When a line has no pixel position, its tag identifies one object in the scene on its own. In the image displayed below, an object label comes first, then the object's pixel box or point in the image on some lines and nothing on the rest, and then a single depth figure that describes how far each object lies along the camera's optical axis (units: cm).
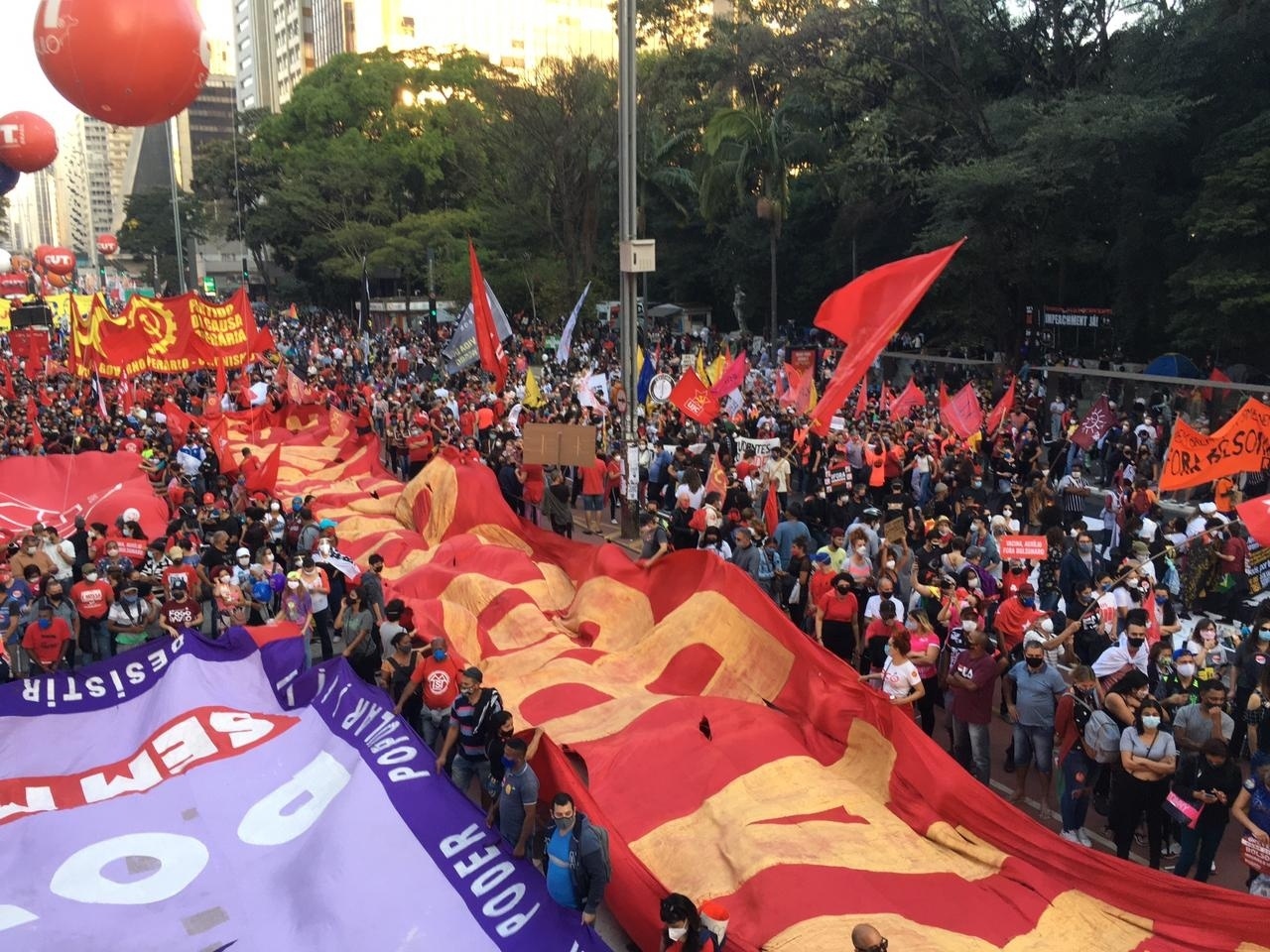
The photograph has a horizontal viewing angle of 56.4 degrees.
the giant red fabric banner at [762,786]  621
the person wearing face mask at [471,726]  781
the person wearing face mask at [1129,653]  834
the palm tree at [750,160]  3478
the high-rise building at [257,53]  13725
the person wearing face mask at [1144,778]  711
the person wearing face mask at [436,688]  847
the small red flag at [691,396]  1806
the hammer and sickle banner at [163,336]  2117
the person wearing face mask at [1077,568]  1080
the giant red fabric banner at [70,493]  1418
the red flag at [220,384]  2298
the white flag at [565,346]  2283
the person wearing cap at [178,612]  1059
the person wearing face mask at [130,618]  1053
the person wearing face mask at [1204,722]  714
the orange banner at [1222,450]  1191
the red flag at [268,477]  1572
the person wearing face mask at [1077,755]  755
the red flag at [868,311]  1052
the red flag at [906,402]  2034
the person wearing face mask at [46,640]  1012
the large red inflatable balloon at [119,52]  1179
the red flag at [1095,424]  1786
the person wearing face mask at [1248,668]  818
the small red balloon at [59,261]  5978
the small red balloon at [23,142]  2394
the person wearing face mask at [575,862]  629
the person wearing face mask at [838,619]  1002
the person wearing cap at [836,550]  1108
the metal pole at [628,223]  1411
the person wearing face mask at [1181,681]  816
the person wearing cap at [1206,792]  690
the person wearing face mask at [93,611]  1059
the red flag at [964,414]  1781
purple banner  646
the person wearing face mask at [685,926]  557
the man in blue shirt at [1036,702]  804
